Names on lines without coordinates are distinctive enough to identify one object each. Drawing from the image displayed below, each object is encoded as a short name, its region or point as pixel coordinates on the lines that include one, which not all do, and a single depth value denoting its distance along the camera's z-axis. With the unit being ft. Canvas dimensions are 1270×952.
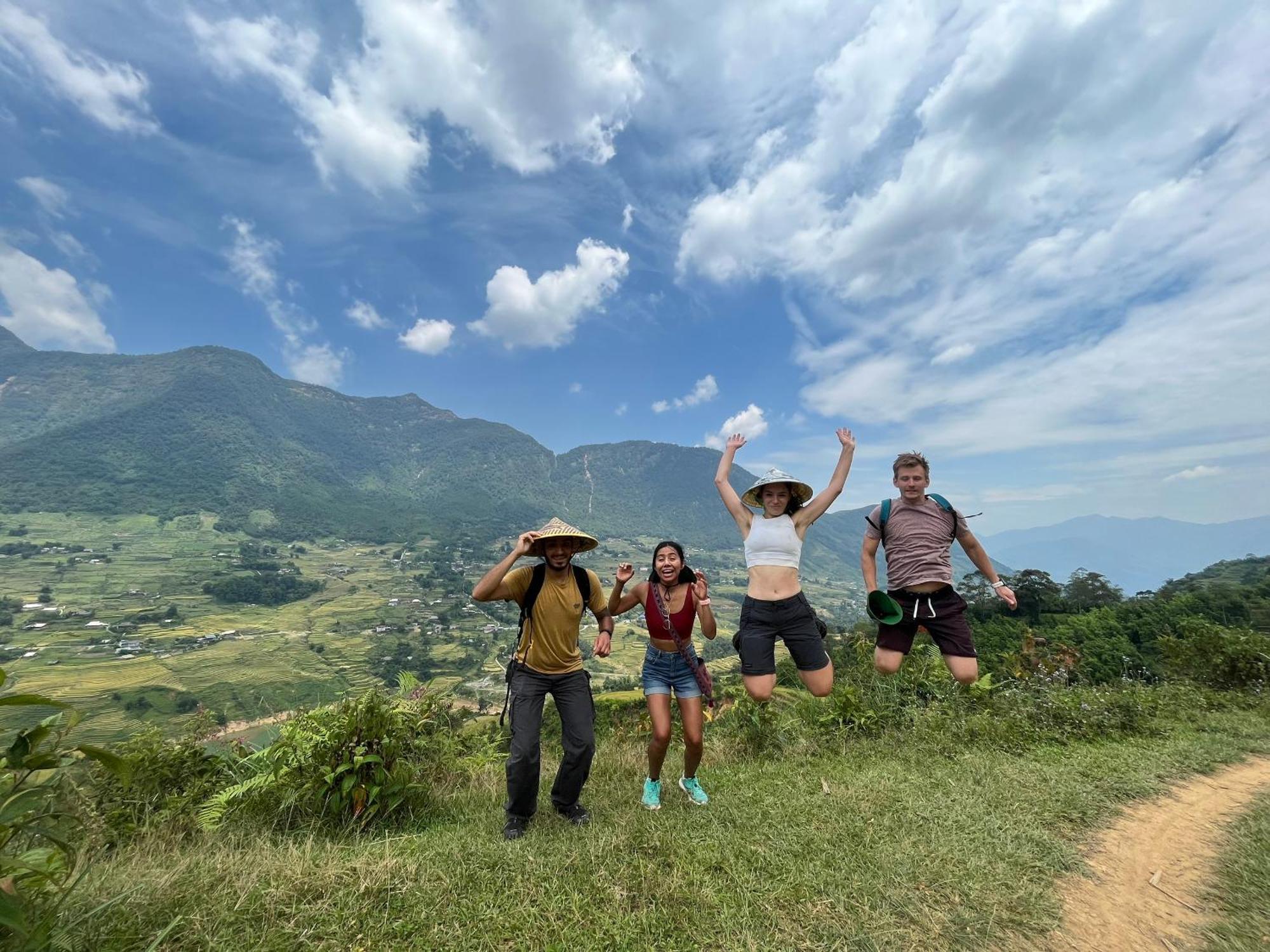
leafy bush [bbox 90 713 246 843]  13.61
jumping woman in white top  16.40
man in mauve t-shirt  17.34
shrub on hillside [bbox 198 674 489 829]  13.55
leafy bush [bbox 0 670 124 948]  6.31
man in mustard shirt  14.17
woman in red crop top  15.35
